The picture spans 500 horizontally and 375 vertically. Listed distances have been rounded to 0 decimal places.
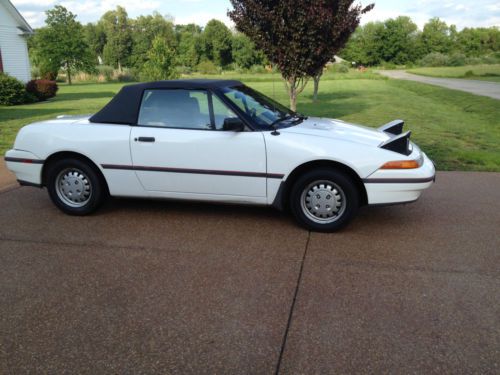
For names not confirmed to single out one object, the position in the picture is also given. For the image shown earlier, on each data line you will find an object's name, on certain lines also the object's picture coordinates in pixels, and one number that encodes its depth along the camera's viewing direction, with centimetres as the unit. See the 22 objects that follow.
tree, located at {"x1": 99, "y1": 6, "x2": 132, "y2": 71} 9694
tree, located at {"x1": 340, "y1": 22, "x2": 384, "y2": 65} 10250
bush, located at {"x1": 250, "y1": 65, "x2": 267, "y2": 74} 7188
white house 2531
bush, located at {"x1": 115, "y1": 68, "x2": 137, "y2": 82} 5453
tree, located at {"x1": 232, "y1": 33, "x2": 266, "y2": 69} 9094
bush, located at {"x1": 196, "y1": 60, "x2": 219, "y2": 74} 7907
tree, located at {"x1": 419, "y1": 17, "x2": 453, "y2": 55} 10412
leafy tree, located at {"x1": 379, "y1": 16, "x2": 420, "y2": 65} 10169
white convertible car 473
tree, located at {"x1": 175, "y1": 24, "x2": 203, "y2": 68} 9819
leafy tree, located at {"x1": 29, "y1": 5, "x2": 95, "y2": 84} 4406
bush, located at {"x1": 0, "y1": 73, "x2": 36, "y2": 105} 2277
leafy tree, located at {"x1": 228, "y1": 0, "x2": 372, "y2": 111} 1100
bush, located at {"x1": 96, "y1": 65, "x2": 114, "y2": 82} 5372
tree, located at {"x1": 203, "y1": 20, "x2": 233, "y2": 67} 9819
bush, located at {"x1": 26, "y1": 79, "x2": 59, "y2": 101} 2553
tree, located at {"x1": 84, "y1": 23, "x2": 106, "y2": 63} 11212
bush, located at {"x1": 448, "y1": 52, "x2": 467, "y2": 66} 8666
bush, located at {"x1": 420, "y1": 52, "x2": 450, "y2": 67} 8944
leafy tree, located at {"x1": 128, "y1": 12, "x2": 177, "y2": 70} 9238
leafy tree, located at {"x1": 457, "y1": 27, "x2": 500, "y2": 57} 10700
